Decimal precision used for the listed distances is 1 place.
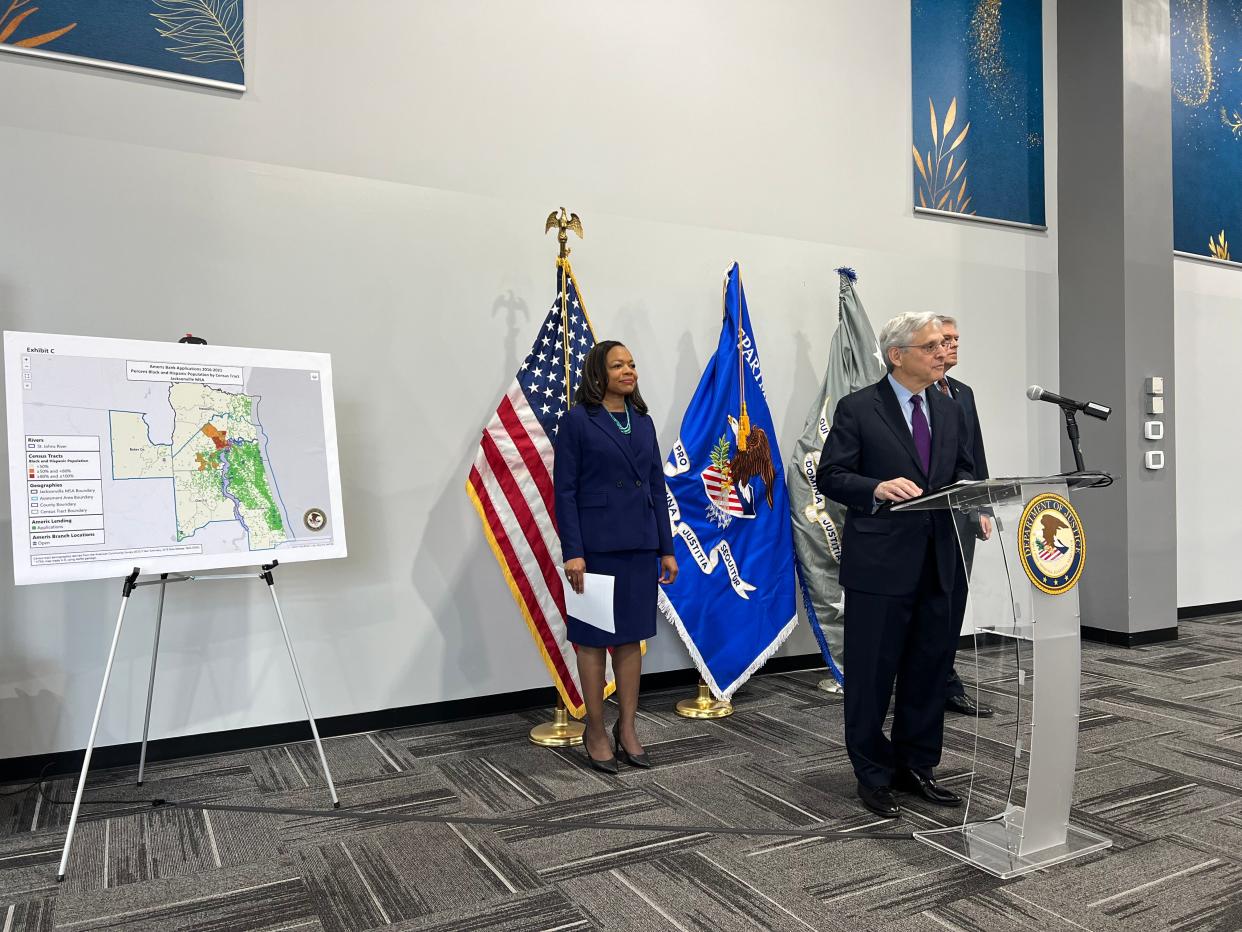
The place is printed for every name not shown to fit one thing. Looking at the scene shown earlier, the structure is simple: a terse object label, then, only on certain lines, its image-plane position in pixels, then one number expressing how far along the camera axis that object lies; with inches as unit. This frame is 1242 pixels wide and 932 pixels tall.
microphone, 97.7
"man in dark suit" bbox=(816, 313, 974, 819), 111.6
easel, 102.3
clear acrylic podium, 96.5
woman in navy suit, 136.6
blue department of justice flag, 171.0
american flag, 154.9
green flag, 180.5
